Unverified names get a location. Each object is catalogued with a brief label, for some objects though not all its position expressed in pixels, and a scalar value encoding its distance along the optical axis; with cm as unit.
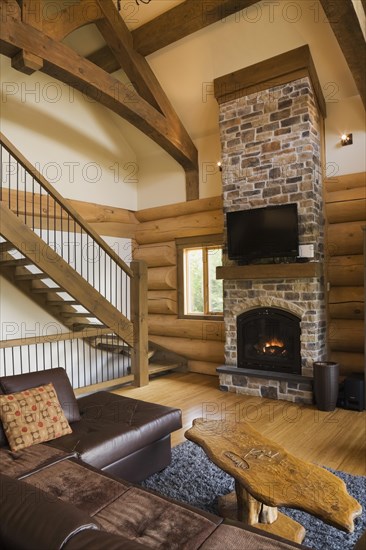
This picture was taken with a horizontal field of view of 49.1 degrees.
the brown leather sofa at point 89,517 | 124
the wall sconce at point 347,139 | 518
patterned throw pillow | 265
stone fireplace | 496
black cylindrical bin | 459
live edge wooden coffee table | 185
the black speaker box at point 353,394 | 459
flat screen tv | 498
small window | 669
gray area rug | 236
